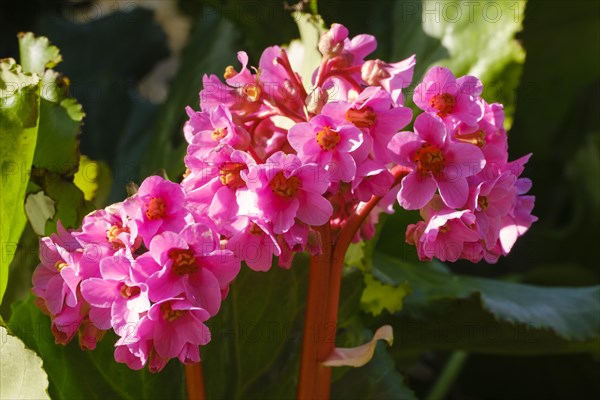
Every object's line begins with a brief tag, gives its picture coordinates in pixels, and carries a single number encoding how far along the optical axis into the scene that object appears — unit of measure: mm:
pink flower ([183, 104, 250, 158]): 453
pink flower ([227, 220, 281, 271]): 444
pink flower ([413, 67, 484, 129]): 458
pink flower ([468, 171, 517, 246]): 449
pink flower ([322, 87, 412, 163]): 452
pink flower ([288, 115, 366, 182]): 446
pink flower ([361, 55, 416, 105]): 473
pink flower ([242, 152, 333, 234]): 442
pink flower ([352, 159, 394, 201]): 452
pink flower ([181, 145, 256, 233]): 449
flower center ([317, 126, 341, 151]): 447
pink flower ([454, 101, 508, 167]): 461
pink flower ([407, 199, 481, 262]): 450
